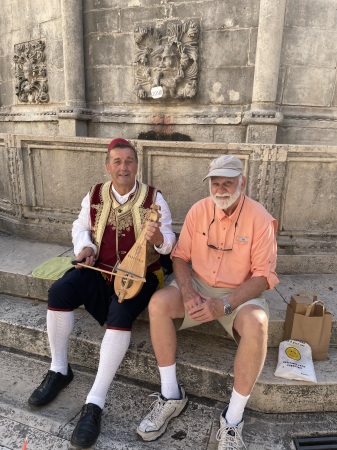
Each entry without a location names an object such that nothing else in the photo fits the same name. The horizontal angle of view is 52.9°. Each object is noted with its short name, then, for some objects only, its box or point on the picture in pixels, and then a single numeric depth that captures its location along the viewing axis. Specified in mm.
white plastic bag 2254
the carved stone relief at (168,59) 4504
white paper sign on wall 4688
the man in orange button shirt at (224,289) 2023
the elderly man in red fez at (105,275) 2229
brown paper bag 2330
